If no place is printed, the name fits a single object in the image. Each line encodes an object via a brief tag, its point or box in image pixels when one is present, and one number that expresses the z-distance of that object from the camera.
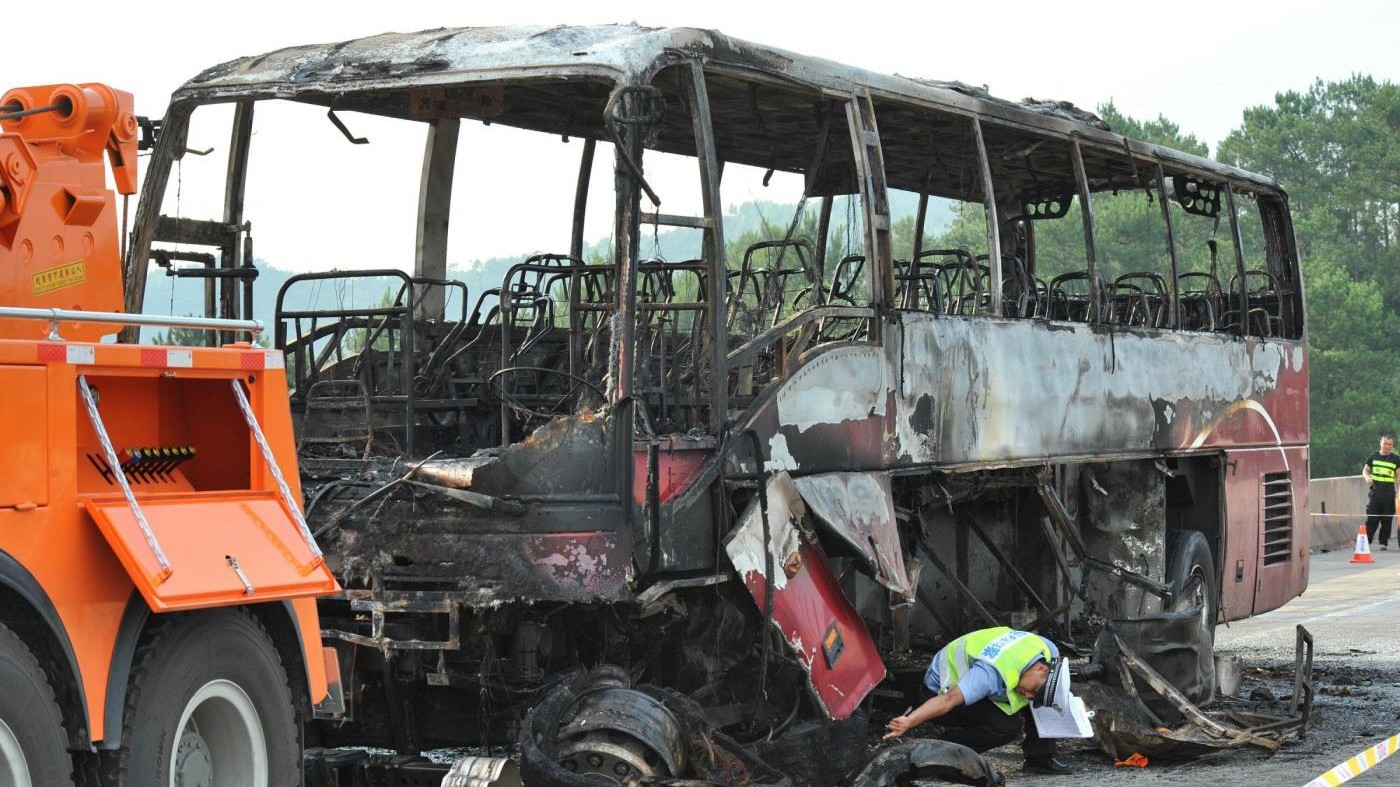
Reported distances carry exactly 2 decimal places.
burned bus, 7.93
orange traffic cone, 25.22
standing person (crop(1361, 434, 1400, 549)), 27.72
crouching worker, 9.33
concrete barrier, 27.86
